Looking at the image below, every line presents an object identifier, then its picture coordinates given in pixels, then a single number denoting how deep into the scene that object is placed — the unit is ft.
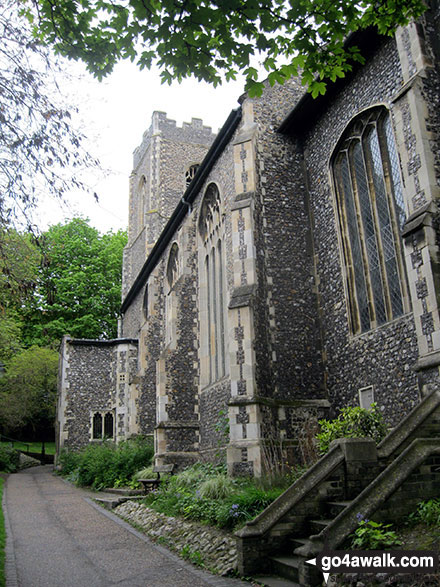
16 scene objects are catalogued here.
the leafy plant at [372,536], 18.63
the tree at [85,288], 122.83
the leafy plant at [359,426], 30.17
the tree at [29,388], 101.40
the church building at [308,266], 31.83
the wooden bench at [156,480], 47.34
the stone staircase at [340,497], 20.29
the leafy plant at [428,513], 19.72
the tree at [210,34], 19.75
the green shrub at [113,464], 60.49
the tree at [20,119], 19.20
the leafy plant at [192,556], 25.21
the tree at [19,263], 21.12
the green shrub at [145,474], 53.00
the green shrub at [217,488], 33.36
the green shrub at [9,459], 86.99
